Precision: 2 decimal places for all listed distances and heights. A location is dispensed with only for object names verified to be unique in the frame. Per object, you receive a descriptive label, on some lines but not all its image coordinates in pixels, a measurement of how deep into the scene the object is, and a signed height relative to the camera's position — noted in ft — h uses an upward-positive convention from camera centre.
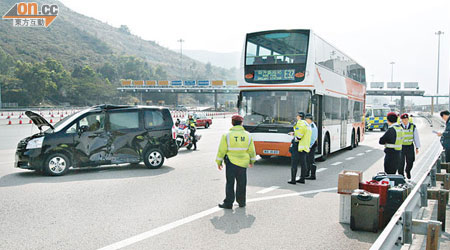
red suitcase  20.66 -3.85
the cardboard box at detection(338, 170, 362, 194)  21.27 -3.66
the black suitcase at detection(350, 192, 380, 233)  19.31 -4.72
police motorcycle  56.90 -3.62
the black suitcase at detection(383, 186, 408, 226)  19.75 -4.16
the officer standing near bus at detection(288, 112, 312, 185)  31.58 -2.75
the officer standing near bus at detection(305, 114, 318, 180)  34.06 -3.63
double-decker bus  41.37 +2.60
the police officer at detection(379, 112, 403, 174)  29.07 -2.29
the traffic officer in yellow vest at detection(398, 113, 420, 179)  32.43 -2.35
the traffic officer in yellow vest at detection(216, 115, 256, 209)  24.33 -2.78
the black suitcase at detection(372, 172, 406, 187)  22.06 -3.56
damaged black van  34.68 -2.91
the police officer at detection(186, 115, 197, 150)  58.85 -2.41
